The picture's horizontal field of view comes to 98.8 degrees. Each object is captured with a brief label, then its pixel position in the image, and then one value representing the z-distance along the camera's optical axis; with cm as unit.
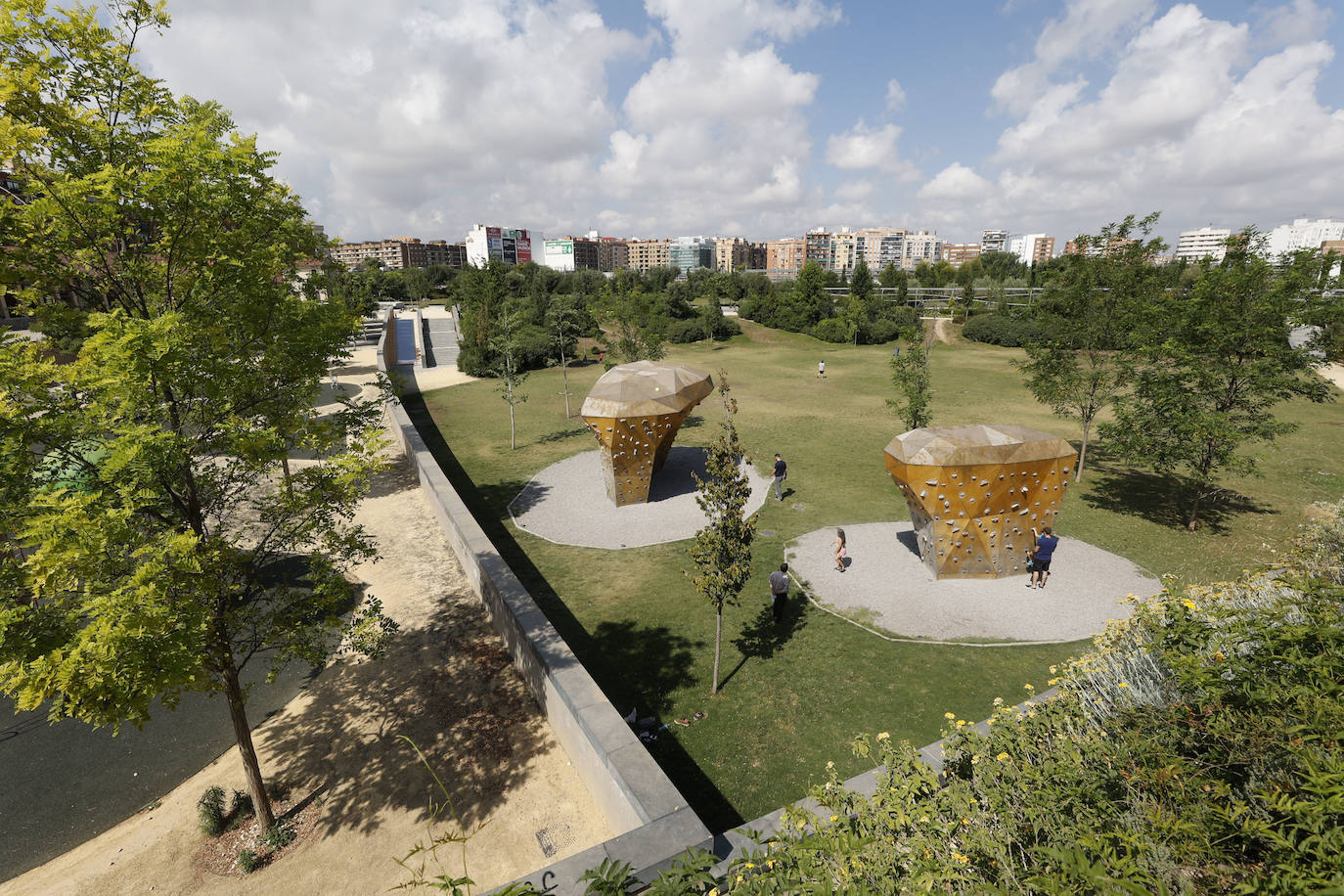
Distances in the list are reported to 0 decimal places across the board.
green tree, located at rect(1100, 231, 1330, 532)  1378
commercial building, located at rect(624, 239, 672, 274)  18738
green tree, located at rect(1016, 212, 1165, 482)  1742
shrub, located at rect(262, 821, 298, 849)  703
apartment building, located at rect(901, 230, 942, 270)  18750
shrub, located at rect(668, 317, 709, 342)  5369
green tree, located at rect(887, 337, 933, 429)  1950
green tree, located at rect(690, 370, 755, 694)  917
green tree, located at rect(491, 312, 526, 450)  2321
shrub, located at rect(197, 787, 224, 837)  716
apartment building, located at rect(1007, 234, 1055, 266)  19125
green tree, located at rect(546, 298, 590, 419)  3319
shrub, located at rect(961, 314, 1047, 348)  5041
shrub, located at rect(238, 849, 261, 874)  671
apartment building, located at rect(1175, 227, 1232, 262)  18962
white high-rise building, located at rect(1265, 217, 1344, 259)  17651
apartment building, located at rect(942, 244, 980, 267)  19586
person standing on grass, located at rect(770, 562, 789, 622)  1135
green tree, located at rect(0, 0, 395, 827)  487
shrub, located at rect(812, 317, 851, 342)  5400
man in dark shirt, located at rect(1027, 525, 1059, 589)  1228
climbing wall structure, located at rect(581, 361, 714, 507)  1593
